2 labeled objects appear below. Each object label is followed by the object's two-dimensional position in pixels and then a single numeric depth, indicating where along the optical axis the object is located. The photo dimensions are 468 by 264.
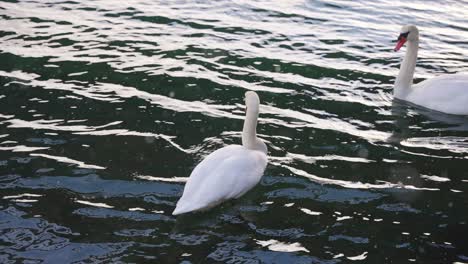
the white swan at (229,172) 8.89
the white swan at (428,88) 13.05
